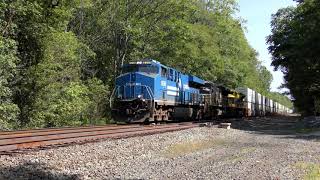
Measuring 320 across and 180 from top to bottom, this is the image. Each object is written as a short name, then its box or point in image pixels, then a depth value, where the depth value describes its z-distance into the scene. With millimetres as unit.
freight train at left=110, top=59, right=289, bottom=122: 26219
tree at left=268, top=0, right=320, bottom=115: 40688
